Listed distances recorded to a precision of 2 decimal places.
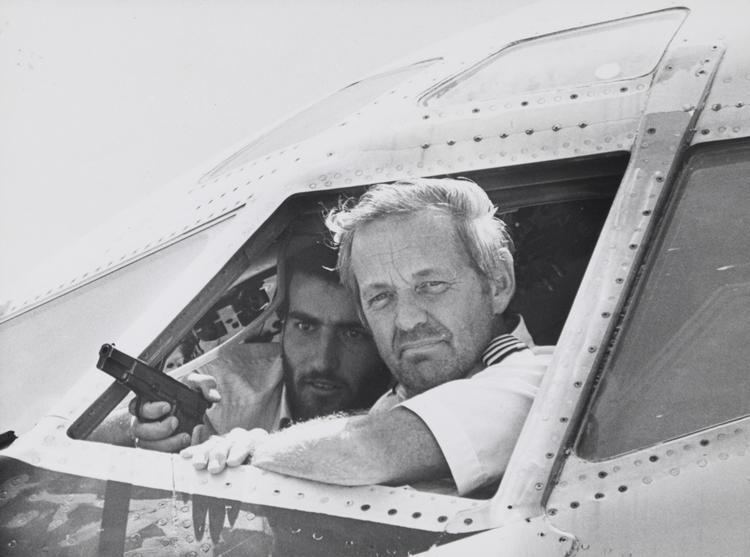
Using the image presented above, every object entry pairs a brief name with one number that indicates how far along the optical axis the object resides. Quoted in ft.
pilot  14.46
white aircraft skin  13.19
